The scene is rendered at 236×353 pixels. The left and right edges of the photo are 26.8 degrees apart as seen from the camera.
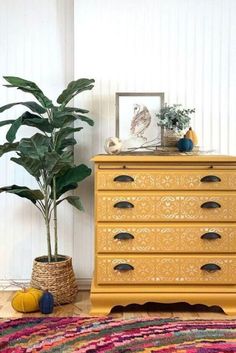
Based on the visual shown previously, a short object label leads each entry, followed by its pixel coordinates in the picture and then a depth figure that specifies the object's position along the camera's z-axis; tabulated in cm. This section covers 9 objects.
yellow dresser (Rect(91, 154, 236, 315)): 299
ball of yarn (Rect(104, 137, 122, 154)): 315
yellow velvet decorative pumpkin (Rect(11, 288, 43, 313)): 299
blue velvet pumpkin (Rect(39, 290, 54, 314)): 297
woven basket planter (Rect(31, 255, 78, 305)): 316
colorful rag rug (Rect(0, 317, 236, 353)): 237
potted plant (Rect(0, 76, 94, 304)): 298
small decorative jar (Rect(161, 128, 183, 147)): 337
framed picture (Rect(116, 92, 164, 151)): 352
